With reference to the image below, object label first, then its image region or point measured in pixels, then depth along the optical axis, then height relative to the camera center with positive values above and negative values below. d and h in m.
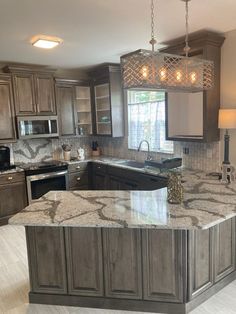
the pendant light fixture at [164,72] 2.10 +0.42
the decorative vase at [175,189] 2.38 -0.57
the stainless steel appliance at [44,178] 4.60 -0.87
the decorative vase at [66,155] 5.43 -0.56
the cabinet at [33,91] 4.61 +0.64
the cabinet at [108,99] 5.06 +0.51
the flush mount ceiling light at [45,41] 3.24 +1.05
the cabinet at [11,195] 4.39 -1.07
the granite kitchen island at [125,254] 2.19 -1.09
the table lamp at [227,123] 3.16 -0.02
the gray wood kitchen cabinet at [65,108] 5.16 +0.36
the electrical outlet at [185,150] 3.99 -0.41
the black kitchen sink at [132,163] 4.80 -0.70
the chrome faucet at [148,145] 4.79 -0.44
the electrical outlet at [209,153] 3.71 -0.42
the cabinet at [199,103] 3.34 +0.25
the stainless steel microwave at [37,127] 4.70 +0.02
